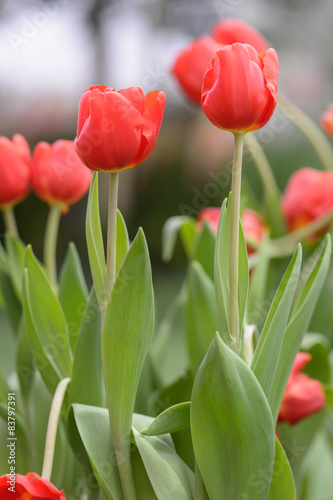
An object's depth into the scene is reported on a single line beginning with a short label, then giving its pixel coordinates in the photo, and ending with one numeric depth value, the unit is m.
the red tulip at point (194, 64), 1.87
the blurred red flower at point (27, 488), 1.48
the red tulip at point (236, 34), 1.88
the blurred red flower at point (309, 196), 1.93
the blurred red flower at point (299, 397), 1.68
